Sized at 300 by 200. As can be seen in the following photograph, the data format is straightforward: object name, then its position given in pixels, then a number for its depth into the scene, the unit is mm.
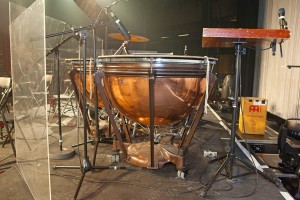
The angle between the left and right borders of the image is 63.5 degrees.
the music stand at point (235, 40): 1494
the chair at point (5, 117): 2285
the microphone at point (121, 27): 1581
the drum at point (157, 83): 1645
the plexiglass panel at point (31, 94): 1294
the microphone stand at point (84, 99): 1572
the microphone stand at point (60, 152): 2164
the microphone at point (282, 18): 1710
